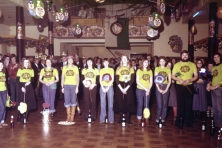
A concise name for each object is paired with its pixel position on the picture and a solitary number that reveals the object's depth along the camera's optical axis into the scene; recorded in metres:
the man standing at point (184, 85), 5.50
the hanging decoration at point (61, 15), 10.06
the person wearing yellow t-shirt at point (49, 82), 6.21
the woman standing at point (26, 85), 5.96
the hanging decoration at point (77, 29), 13.55
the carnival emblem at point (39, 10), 7.71
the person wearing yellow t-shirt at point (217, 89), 5.35
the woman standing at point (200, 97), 6.25
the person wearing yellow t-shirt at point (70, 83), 5.94
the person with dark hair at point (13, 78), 7.53
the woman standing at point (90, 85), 5.98
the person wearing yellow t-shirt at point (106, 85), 5.88
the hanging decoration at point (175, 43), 16.36
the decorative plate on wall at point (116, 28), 14.55
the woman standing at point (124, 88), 5.79
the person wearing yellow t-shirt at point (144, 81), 5.76
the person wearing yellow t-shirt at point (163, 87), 5.68
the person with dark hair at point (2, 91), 5.54
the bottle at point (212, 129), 5.18
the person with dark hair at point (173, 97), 6.18
